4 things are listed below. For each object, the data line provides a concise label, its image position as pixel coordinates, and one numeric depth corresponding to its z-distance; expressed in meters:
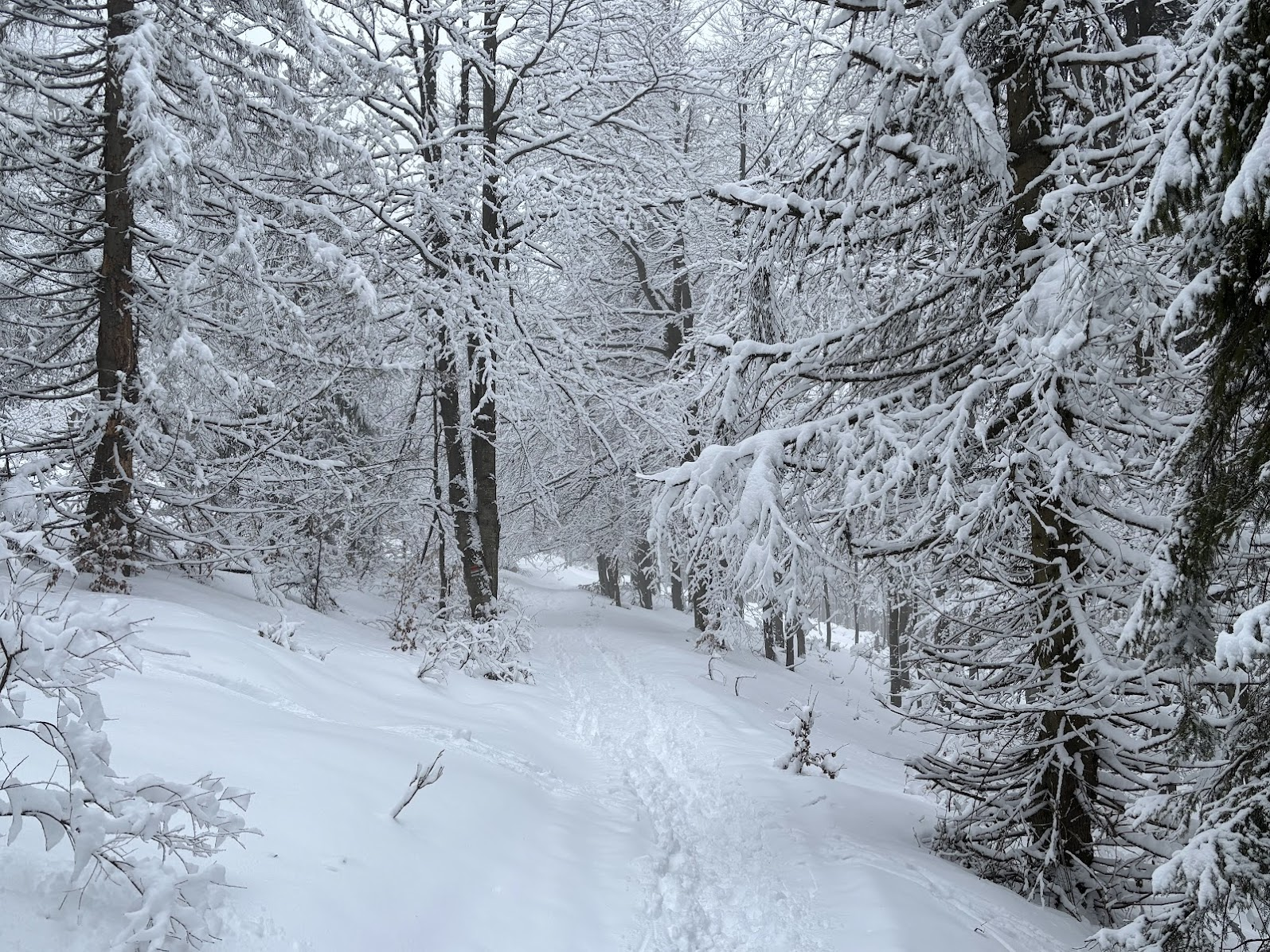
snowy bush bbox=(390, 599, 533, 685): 10.04
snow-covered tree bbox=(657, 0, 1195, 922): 4.66
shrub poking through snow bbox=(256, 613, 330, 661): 6.87
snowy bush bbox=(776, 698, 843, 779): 7.54
